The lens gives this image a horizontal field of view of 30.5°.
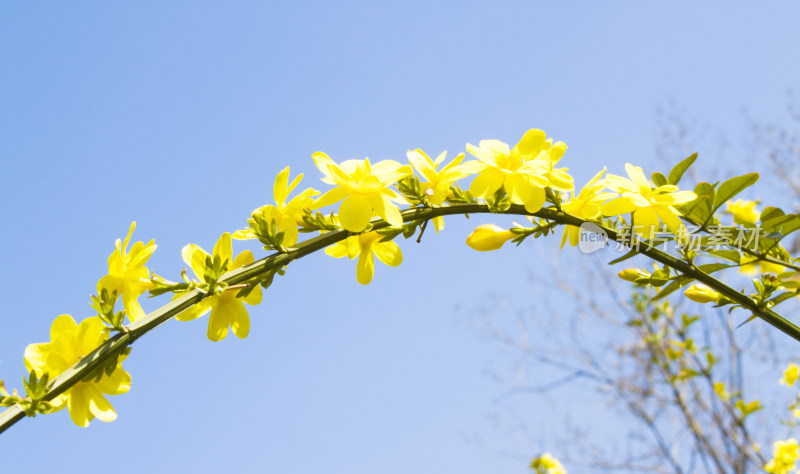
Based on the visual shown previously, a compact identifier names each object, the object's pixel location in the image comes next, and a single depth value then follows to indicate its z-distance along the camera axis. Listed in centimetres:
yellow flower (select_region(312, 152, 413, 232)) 55
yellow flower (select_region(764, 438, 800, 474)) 256
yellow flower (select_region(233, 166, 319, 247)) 57
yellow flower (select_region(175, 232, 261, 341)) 57
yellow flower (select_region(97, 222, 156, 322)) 55
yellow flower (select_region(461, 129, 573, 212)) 56
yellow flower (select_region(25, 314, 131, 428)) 54
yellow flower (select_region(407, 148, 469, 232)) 57
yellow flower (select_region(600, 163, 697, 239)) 57
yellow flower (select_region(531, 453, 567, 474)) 284
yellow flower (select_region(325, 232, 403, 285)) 59
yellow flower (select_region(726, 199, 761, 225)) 62
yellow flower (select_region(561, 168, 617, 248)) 58
